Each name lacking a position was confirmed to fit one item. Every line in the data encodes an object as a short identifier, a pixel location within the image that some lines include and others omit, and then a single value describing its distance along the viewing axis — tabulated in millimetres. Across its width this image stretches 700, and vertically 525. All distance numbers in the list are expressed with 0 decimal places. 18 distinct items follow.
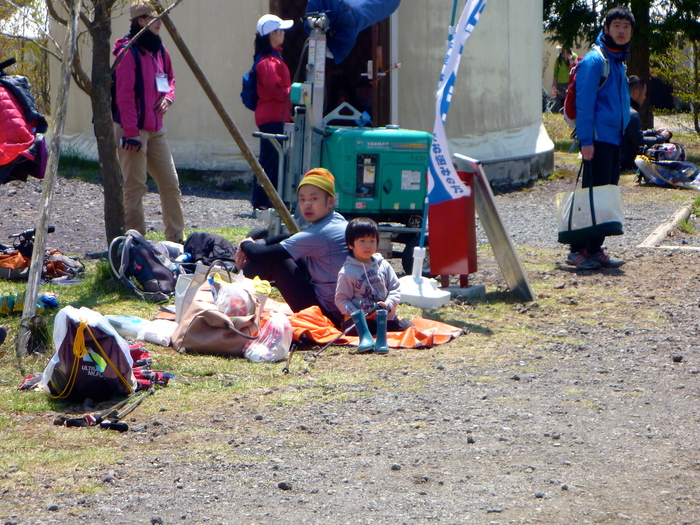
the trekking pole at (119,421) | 8086
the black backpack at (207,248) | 14609
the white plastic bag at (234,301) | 10711
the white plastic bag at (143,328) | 11000
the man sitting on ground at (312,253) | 11758
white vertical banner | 13094
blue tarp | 15781
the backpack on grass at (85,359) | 8617
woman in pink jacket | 15234
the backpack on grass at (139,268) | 13148
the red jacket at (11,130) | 12391
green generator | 15039
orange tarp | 11062
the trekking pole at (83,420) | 8211
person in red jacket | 18250
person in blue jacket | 15328
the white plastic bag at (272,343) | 10406
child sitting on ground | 11156
